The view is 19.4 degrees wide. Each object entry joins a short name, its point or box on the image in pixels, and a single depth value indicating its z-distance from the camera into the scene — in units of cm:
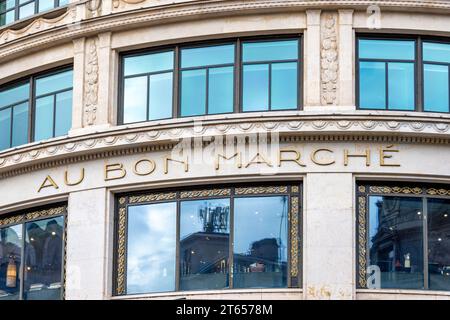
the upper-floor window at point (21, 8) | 4047
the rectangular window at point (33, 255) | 3769
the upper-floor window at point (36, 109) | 3919
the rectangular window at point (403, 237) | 3491
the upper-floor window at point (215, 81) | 3684
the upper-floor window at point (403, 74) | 3638
